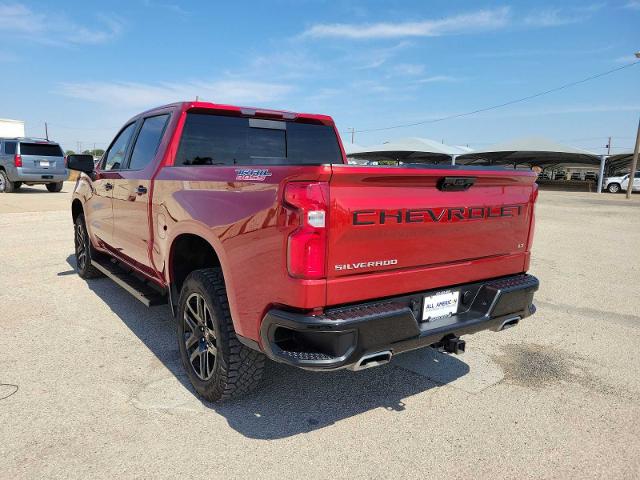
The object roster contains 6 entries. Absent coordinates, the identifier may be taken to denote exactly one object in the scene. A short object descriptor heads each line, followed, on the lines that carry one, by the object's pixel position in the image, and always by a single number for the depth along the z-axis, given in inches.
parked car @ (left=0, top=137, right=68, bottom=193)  662.5
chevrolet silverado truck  88.3
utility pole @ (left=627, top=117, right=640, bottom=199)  1044.7
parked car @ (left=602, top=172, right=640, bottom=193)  1323.8
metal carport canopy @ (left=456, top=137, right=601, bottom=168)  1390.3
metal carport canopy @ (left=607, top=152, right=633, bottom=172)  1842.5
